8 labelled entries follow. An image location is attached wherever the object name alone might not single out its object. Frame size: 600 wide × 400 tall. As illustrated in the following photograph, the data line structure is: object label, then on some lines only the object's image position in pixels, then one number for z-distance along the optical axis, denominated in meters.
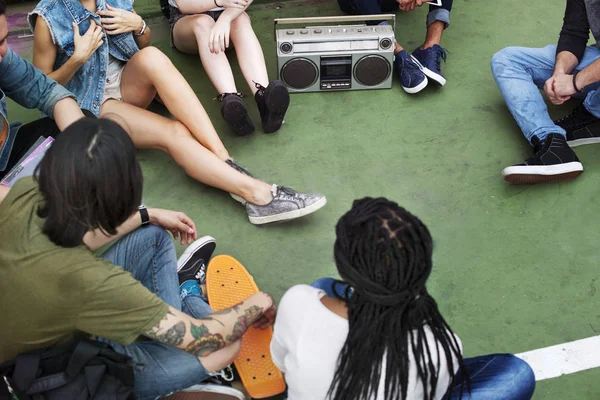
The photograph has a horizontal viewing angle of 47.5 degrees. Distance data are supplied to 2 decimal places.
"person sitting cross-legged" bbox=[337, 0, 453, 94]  3.05
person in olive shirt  1.48
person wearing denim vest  2.50
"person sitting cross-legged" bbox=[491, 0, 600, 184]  2.59
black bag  1.54
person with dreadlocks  1.38
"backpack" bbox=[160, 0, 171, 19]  3.35
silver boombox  2.94
